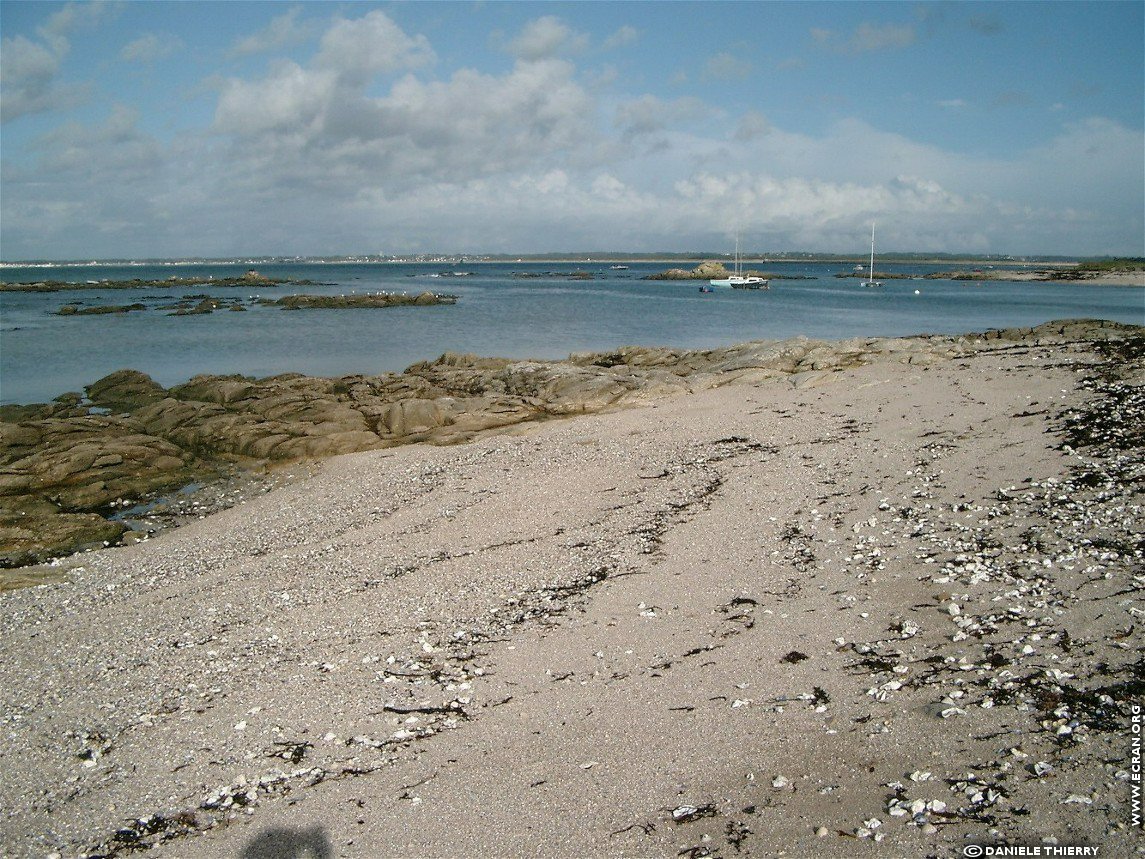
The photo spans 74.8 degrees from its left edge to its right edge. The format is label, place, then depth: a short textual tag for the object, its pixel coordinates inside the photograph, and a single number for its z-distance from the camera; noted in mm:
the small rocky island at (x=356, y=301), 77188
